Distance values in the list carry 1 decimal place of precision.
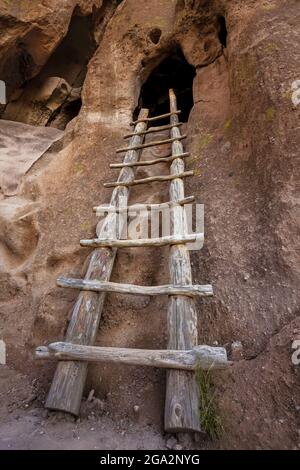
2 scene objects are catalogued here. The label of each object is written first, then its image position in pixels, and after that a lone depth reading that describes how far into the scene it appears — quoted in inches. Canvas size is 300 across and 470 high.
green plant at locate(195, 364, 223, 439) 44.2
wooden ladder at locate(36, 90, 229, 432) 47.1
